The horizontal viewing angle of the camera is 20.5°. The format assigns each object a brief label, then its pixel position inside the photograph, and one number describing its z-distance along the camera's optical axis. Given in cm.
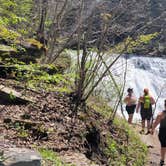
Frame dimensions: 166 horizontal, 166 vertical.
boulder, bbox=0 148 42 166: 563
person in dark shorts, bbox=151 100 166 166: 1054
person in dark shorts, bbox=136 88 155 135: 1446
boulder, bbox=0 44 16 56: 946
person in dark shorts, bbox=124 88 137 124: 1552
